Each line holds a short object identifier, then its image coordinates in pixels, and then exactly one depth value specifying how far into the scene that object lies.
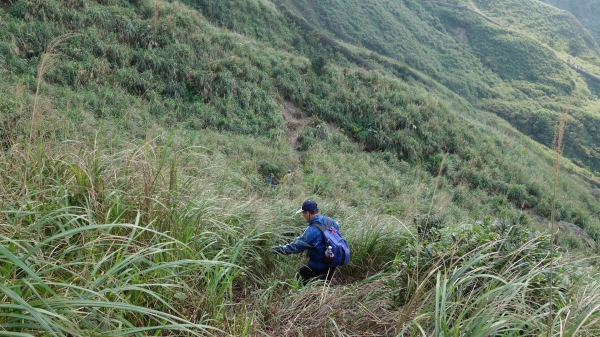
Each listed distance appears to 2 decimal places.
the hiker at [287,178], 9.15
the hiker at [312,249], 3.49
